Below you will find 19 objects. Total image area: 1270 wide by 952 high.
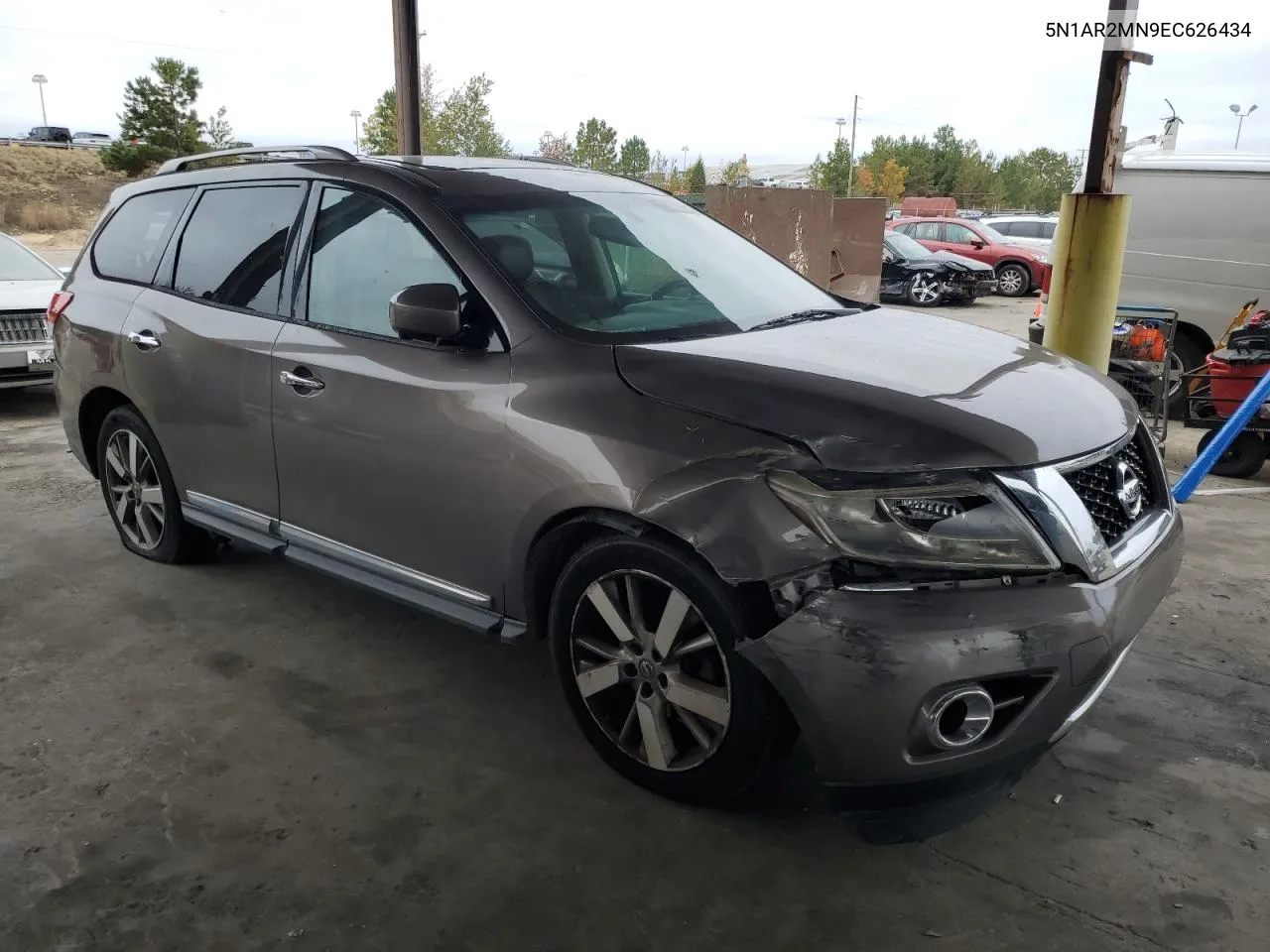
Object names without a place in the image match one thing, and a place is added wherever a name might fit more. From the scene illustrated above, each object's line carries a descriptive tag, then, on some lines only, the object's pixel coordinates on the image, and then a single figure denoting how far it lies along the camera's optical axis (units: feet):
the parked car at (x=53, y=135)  240.73
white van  24.94
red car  62.23
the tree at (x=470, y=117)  94.53
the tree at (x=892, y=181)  201.98
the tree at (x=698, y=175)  203.72
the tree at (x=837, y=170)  189.78
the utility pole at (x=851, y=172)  181.78
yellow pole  19.21
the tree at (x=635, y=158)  171.63
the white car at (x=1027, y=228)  67.77
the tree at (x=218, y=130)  188.65
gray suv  7.32
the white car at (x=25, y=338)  25.52
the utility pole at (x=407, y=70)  25.35
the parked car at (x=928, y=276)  56.13
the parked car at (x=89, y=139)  249.14
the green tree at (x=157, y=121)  176.45
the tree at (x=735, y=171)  203.41
